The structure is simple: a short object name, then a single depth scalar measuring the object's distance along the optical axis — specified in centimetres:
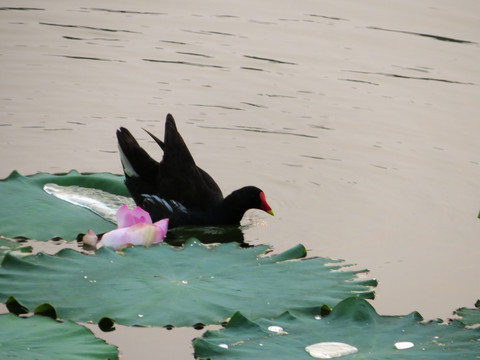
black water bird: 1333
